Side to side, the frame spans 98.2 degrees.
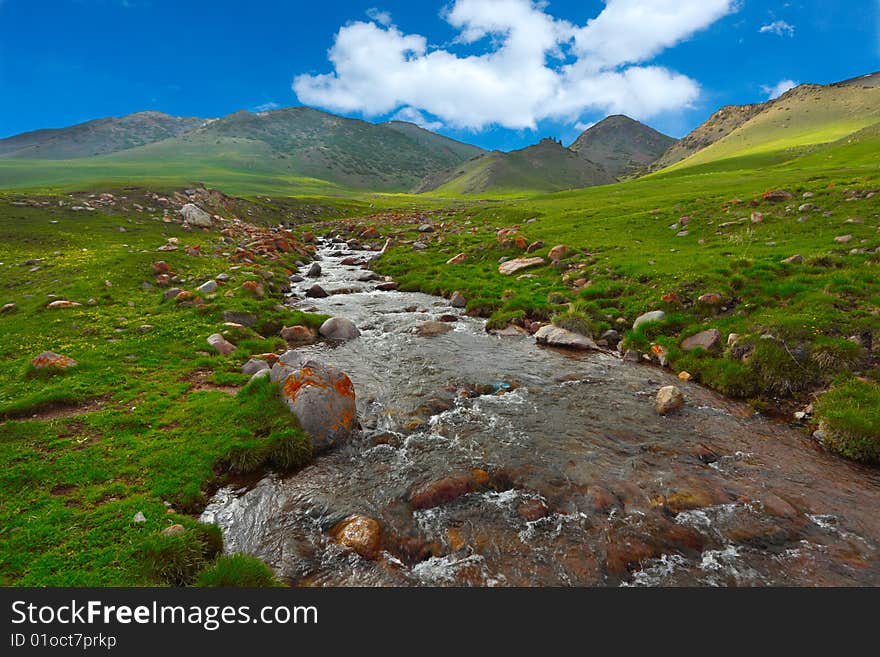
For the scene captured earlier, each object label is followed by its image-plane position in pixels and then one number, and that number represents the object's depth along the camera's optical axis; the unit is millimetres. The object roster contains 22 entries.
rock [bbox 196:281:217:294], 23044
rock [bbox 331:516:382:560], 7691
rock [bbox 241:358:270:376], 14891
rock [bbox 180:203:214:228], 48938
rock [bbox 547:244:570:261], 30531
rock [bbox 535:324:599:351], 18094
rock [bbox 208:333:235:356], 16500
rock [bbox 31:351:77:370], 13102
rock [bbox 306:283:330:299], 27361
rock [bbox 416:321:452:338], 20388
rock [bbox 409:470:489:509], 8984
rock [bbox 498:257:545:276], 30377
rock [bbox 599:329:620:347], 18361
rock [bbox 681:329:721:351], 15394
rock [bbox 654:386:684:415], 12672
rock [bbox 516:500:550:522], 8540
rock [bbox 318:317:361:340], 19781
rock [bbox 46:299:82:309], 19344
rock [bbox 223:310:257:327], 19734
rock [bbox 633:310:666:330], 18062
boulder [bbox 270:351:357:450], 11016
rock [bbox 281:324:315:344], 19253
